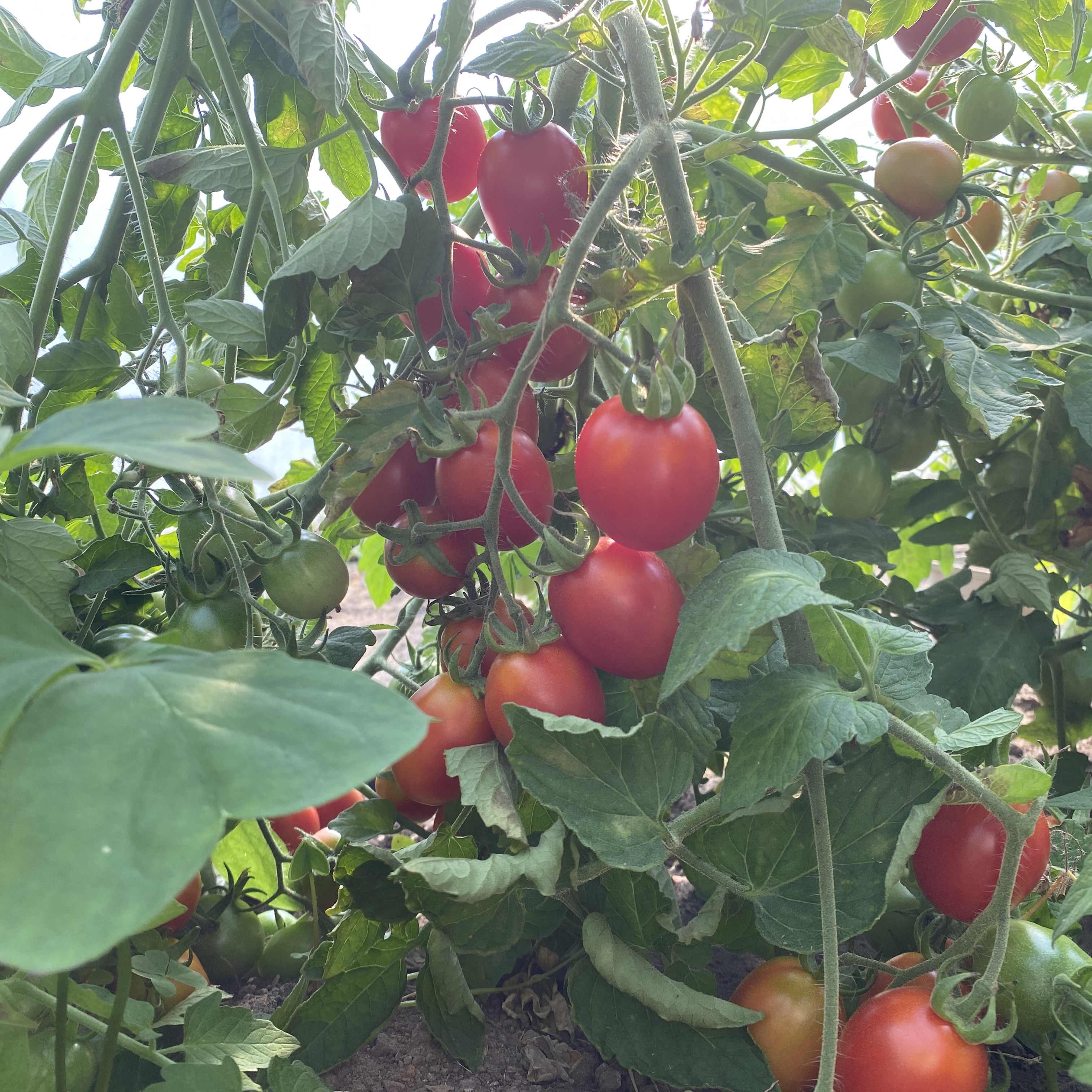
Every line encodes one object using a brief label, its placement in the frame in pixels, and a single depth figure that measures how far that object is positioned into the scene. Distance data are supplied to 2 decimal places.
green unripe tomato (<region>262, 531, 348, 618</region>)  0.50
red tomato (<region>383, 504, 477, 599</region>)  0.49
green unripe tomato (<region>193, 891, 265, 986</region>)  0.60
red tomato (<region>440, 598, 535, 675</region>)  0.50
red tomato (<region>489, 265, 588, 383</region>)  0.49
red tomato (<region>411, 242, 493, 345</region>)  0.52
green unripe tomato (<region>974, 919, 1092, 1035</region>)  0.44
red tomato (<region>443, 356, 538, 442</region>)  0.49
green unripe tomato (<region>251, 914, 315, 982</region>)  0.60
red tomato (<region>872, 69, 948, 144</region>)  0.78
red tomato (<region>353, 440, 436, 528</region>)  0.50
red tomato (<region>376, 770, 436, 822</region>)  0.56
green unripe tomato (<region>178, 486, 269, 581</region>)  0.52
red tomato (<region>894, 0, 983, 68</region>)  0.70
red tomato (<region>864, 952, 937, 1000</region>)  0.49
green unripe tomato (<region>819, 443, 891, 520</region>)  0.73
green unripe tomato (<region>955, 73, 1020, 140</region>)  0.67
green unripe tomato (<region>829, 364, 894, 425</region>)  0.72
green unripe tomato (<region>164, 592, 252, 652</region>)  0.49
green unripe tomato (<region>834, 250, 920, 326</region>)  0.64
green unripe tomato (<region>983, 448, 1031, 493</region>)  0.83
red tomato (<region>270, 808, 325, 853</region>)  0.67
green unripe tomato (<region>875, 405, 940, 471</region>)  0.77
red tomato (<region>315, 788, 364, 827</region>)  0.67
